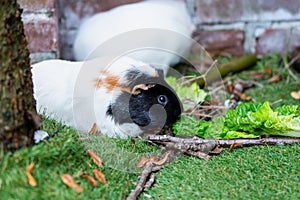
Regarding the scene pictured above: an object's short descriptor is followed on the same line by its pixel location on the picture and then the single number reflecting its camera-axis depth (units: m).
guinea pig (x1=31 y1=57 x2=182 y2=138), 1.29
